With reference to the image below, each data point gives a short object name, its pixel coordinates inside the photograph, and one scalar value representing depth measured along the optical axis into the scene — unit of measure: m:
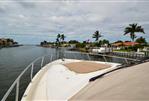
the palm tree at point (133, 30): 23.39
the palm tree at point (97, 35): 38.47
